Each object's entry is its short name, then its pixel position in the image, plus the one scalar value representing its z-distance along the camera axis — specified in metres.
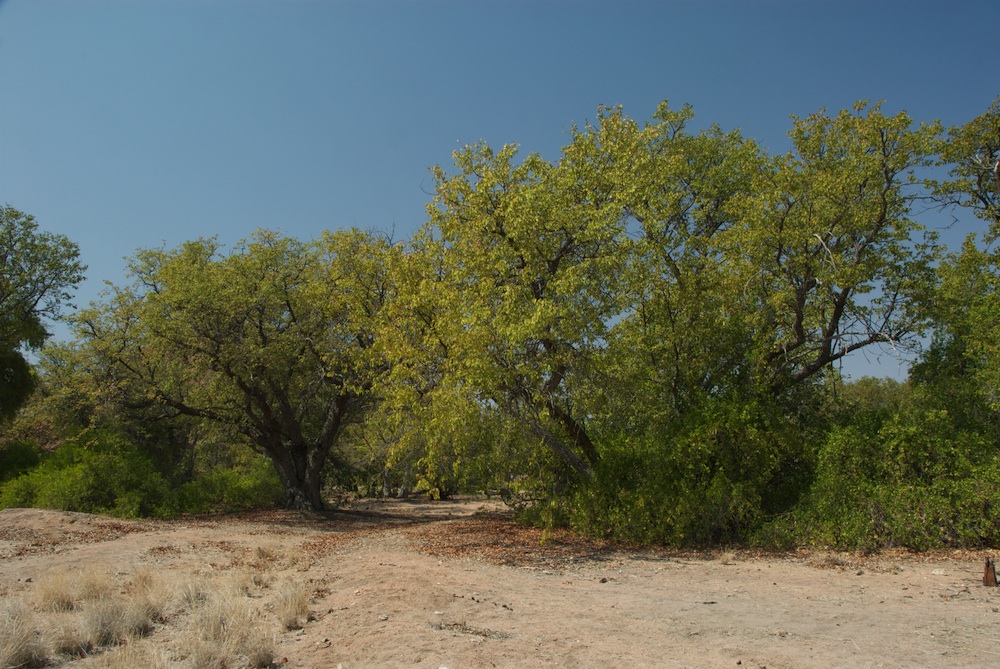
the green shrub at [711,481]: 12.17
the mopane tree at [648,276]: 12.09
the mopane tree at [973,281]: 12.66
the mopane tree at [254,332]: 17.80
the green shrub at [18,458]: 21.89
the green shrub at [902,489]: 10.34
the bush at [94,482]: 18.16
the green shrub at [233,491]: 22.42
